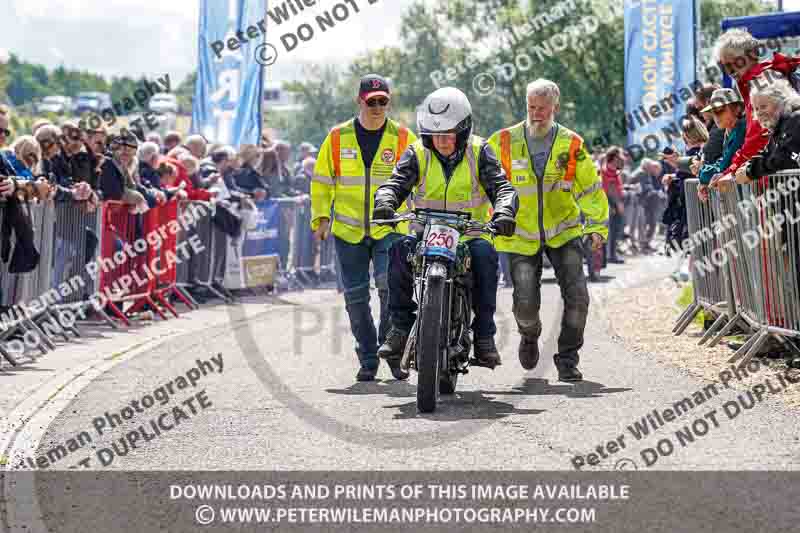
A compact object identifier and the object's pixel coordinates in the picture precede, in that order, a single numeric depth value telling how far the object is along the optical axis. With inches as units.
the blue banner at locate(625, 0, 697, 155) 978.7
